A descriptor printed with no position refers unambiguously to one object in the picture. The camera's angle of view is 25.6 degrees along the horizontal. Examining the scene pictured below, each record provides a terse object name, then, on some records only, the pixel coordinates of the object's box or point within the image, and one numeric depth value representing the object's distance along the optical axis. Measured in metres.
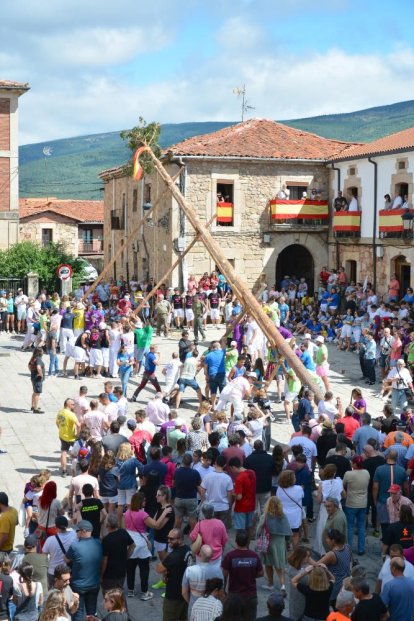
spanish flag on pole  19.93
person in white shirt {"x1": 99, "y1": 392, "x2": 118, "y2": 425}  13.63
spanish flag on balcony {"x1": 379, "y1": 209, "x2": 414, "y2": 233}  27.41
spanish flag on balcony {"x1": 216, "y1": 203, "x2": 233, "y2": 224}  30.98
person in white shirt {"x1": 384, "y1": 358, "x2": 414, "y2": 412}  16.78
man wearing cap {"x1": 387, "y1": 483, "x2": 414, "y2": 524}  10.13
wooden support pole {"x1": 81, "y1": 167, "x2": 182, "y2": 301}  19.09
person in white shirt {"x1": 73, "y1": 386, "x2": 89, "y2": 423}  14.00
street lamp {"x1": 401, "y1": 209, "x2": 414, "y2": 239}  26.48
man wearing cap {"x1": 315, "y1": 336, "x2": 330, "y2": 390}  17.86
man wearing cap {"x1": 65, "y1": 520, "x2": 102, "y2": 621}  8.57
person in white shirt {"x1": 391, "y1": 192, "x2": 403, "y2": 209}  27.73
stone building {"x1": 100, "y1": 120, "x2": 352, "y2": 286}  30.91
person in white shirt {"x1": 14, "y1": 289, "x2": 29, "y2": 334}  26.27
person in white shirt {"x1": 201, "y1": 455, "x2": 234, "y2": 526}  10.59
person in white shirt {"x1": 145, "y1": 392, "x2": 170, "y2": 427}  14.24
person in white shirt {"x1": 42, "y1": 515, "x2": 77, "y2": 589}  8.95
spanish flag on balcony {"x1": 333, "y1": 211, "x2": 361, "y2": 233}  30.31
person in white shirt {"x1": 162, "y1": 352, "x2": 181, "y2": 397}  17.92
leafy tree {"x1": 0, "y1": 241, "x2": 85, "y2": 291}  30.94
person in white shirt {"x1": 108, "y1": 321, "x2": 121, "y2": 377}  20.31
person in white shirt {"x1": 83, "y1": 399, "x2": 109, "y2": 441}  13.28
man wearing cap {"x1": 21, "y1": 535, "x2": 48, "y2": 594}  8.62
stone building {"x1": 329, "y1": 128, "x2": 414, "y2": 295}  27.70
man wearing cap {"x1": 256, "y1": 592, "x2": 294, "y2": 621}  7.10
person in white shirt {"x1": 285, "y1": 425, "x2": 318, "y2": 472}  11.89
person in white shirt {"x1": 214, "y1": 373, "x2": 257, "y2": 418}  15.64
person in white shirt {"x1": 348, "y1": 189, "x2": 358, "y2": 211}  30.58
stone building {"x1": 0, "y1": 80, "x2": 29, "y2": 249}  38.81
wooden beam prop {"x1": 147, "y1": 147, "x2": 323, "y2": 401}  16.20
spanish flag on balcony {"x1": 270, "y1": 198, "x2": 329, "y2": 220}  31.42
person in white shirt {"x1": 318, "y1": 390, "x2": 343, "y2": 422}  14.19
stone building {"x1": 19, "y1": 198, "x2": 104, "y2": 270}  49.78
